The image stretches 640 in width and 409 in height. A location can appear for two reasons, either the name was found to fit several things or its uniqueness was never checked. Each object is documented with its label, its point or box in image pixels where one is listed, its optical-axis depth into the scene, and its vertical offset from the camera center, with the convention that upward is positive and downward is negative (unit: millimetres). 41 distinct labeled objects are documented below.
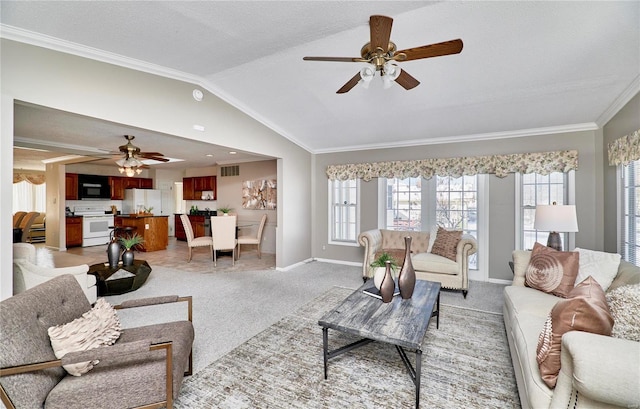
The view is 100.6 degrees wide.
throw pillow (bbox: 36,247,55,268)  5215 -1148
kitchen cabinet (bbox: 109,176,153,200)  8312 +696
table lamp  3039 -161
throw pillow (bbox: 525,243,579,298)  2465 -642
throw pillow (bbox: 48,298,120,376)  1427 -744
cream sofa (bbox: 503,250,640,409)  1024 -708
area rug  1796 -1313
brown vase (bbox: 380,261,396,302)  2355 -735
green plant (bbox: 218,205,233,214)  6675 -114
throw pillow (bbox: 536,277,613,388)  1264 -582
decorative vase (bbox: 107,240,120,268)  4055 -755
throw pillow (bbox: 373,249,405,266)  4220 -802
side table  3736 -1049
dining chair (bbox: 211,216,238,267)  5547 -575
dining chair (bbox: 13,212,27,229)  6557 -340
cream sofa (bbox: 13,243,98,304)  2672 -666
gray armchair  1239 -869
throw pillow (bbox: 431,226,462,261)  4055 -599
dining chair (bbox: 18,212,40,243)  6244 -419
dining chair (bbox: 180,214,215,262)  5824 -770
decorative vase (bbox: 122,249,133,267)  4234 -850
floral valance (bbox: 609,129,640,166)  2646 +609
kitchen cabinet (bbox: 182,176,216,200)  8188 +612
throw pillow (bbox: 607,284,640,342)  1312 -564
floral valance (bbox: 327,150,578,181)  4039 +686
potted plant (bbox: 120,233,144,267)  4238 -788
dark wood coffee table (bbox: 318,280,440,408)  1782 -873
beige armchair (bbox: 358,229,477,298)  3850 -843
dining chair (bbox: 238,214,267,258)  6098 -780
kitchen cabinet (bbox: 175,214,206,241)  8000 -576
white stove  7699 -555
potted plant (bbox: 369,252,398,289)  2513 -599
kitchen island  6969 -595
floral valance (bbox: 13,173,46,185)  8781 +955
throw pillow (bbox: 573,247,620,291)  2287 -552
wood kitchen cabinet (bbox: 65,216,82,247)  7320 -706
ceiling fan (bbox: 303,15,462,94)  1815 +1154
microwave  7684 +549
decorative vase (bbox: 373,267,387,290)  2504 -665
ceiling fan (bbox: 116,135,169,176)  4383 +853
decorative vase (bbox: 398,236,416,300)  2424 -694
